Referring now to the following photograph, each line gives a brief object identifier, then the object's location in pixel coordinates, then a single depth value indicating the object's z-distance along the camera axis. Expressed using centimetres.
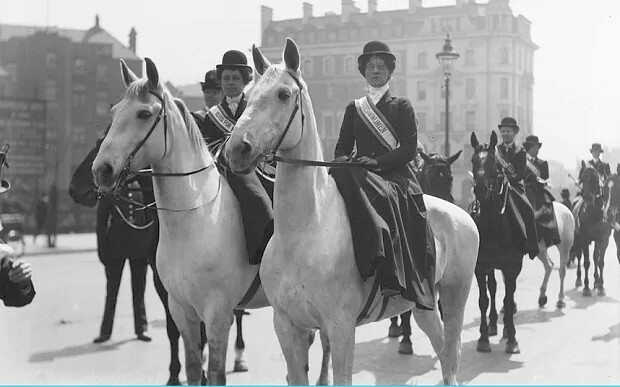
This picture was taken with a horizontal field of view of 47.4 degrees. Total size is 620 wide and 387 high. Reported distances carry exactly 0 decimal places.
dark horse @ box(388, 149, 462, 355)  1038
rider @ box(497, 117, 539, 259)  997
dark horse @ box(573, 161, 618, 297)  1480
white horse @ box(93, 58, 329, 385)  563
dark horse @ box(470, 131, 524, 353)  970
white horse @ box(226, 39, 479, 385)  446
